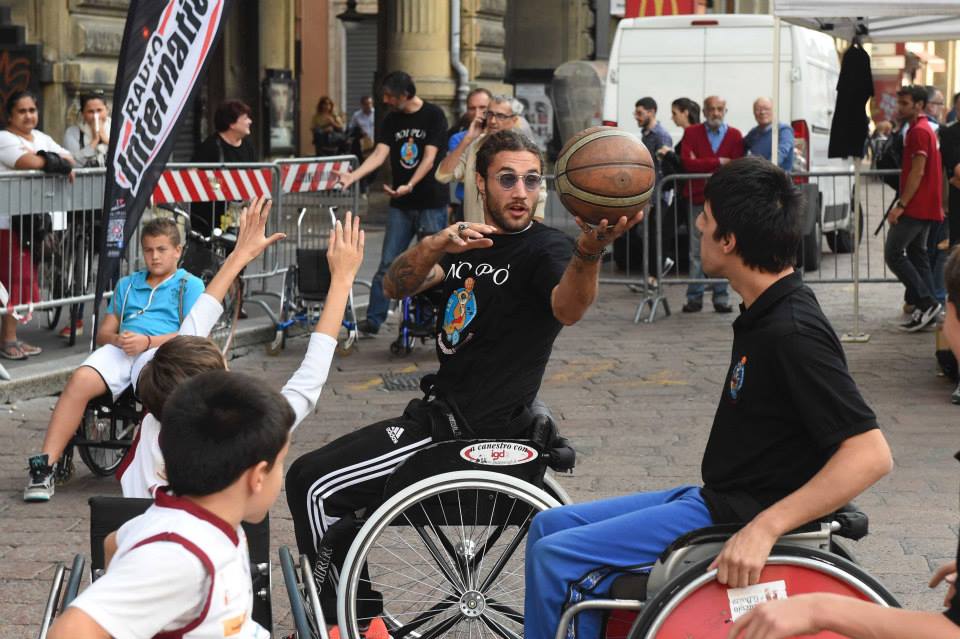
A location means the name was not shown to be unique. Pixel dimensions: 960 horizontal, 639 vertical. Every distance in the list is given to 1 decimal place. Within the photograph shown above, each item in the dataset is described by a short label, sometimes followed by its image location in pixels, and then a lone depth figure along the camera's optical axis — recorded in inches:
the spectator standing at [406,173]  441.7
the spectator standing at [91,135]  453.1
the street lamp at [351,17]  1299.2
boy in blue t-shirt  262.4
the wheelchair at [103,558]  134.9
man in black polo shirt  130.9
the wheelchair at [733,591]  129.6
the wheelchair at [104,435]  268.2
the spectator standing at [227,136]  442.6
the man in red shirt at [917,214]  442.9
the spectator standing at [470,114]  459.2
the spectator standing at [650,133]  550.3
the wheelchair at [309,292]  420.8
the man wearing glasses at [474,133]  411.8
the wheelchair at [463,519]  164.4
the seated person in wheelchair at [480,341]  172.2
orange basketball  171.0
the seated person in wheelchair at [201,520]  103.3
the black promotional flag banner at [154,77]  249.8
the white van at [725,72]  607.2
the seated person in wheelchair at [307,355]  150.9
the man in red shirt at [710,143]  536.4
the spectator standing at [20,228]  375.9
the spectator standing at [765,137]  558.9
